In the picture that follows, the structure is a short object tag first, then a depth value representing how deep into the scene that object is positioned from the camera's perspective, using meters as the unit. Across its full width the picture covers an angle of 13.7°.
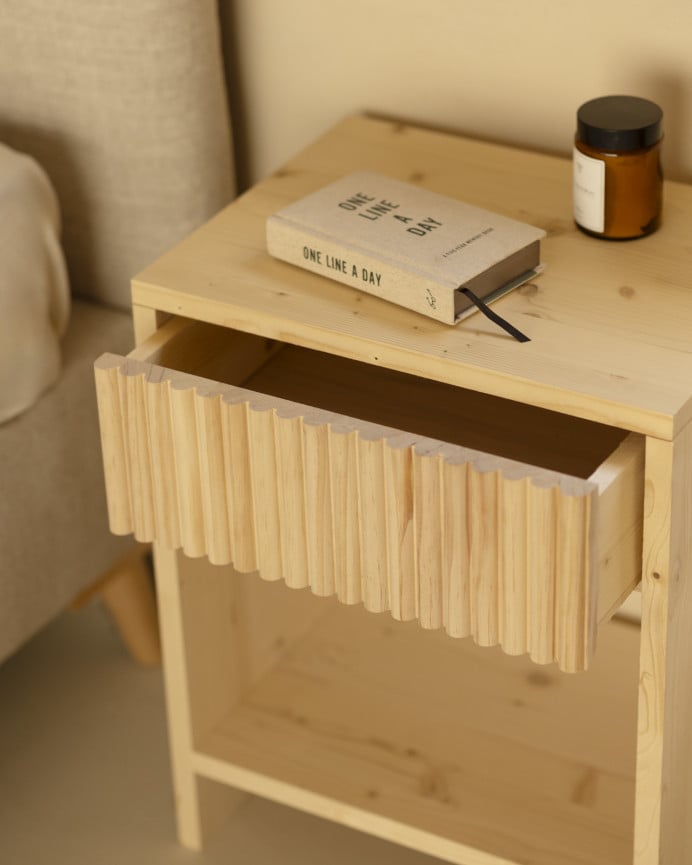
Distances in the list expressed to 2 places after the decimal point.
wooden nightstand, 2.13
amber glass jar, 2.24
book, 2.21
